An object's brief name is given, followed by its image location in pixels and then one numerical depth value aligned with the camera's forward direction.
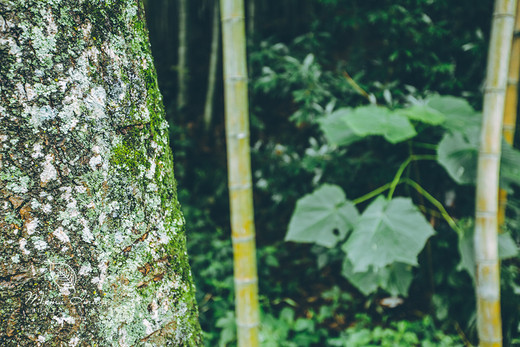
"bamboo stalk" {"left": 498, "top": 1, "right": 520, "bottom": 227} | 1.45
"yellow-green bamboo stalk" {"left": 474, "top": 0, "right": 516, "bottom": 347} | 1.11
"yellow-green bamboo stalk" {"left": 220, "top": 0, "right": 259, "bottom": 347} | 1.08
